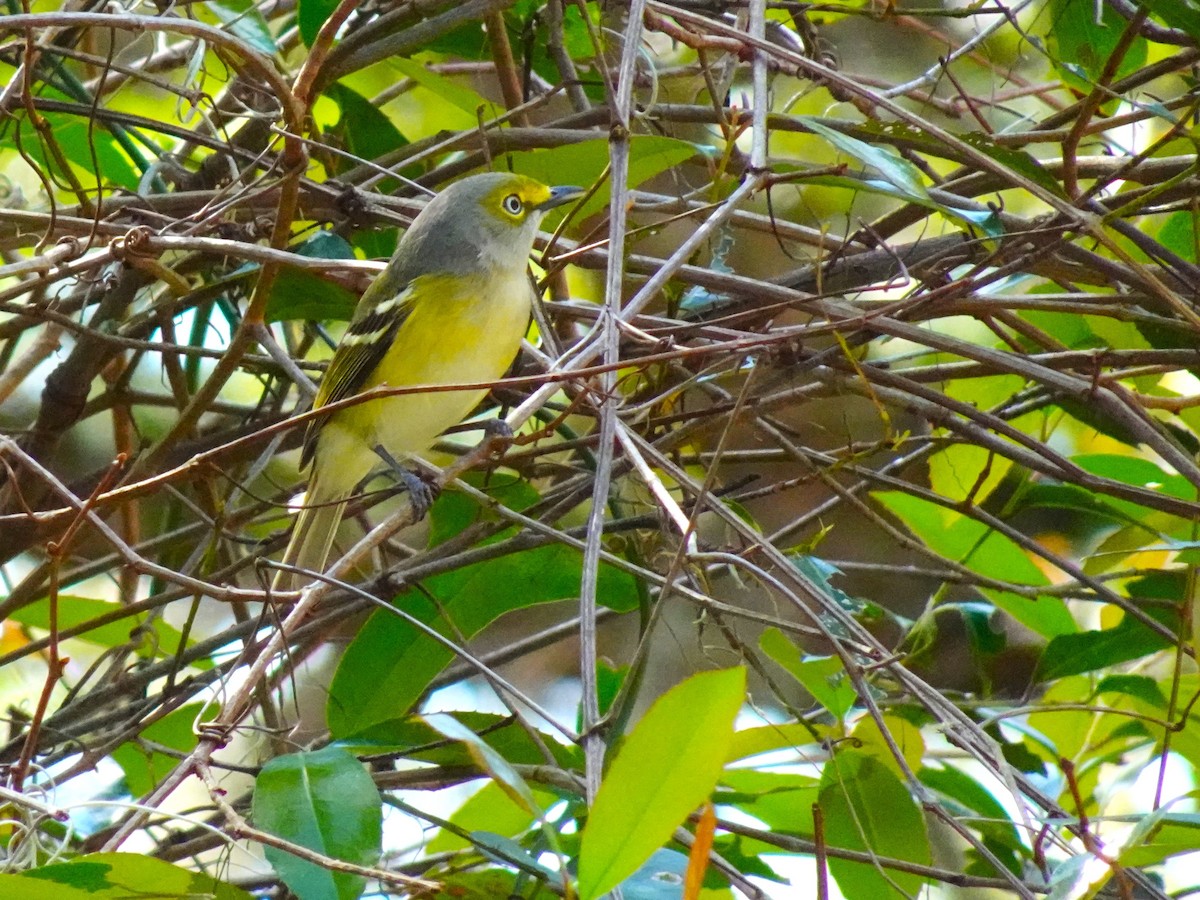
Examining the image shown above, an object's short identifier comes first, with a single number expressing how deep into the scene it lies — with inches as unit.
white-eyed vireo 235.1
